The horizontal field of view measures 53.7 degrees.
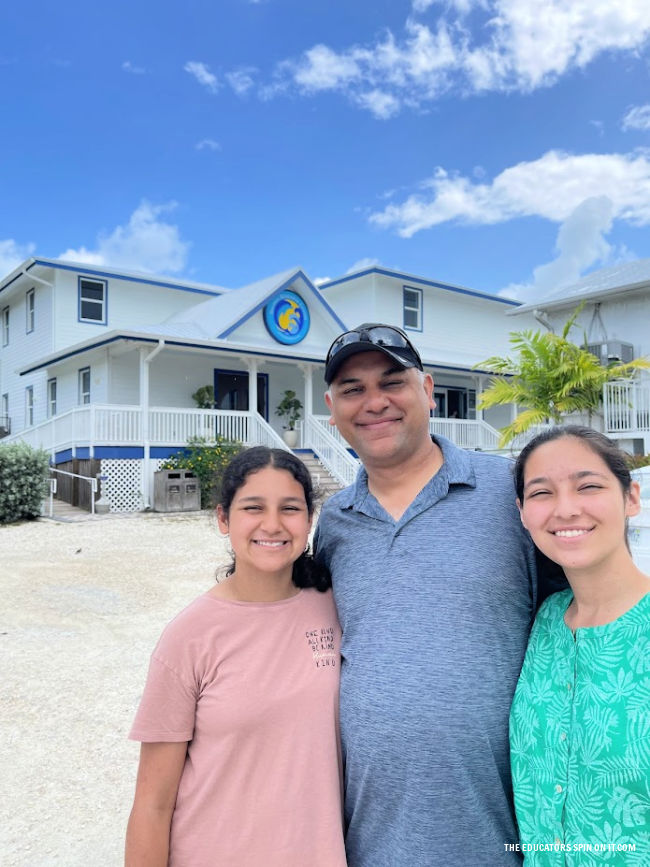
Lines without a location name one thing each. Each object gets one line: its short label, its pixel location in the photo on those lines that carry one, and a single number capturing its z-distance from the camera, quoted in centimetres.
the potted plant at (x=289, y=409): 1920
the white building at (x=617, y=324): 1420
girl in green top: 131
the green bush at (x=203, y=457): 1518
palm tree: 1310
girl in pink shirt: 159
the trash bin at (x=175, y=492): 1480
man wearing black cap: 156
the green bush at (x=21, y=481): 1290
